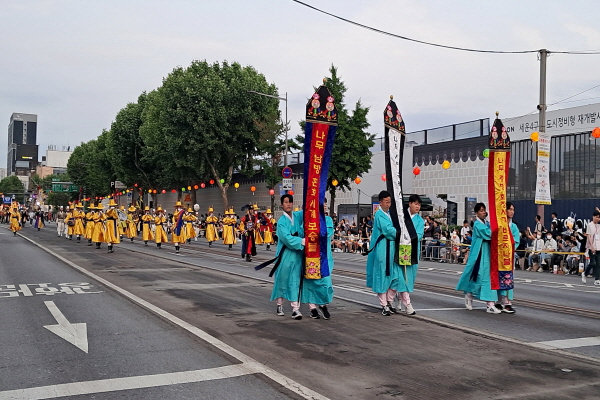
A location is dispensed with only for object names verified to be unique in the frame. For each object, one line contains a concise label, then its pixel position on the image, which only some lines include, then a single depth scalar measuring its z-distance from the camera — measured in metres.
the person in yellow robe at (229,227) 29.88
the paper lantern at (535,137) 19.58
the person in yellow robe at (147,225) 33.03
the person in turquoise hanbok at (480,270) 9.83
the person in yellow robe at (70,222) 35.50
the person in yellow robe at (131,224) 37.06
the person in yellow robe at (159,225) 29.62
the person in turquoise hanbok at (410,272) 9.34
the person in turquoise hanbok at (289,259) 8.86
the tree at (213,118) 42.97
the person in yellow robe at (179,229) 26.94
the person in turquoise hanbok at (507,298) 9.93
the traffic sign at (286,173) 30.73
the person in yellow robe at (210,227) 31.66
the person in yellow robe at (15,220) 43.69
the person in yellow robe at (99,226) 26.31
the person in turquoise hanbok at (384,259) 9.29
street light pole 35.44
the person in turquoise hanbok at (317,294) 8.88
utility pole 20.28
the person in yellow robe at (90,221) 27.95
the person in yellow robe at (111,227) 24.72
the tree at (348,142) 31.52
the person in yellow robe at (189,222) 28.89
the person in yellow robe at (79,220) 34.34
